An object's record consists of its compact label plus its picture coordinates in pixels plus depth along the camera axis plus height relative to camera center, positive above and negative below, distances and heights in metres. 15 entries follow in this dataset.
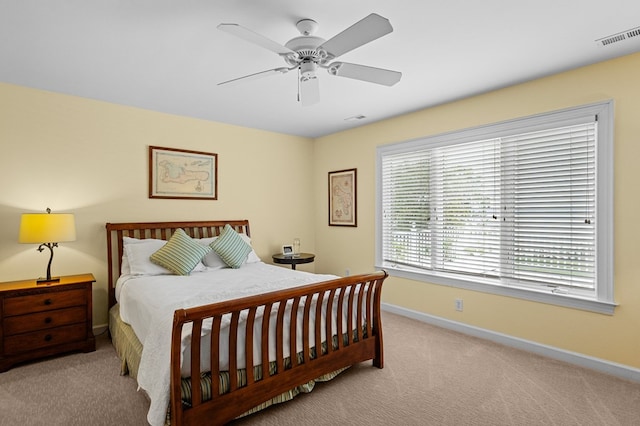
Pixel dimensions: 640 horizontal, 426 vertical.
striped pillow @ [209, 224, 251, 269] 3.84 -0.41
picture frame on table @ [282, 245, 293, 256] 4.93 -0.55
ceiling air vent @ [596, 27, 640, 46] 2.25 +1.19
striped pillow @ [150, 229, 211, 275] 3.43 -0.43
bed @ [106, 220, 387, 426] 1.87 -0.84
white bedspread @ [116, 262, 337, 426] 1.90 -0.64
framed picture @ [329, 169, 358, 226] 4.90 +0.20
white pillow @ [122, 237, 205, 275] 3.39 -0.44
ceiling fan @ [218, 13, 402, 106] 1.79 +0.97
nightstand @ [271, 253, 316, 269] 4.62 -0.64
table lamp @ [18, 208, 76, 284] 2.93 -0.14
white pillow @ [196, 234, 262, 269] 3.81 -0.53
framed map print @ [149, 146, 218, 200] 4.06 +0.48
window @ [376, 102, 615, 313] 2.80 +0.03
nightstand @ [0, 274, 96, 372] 2.82 -0.92
